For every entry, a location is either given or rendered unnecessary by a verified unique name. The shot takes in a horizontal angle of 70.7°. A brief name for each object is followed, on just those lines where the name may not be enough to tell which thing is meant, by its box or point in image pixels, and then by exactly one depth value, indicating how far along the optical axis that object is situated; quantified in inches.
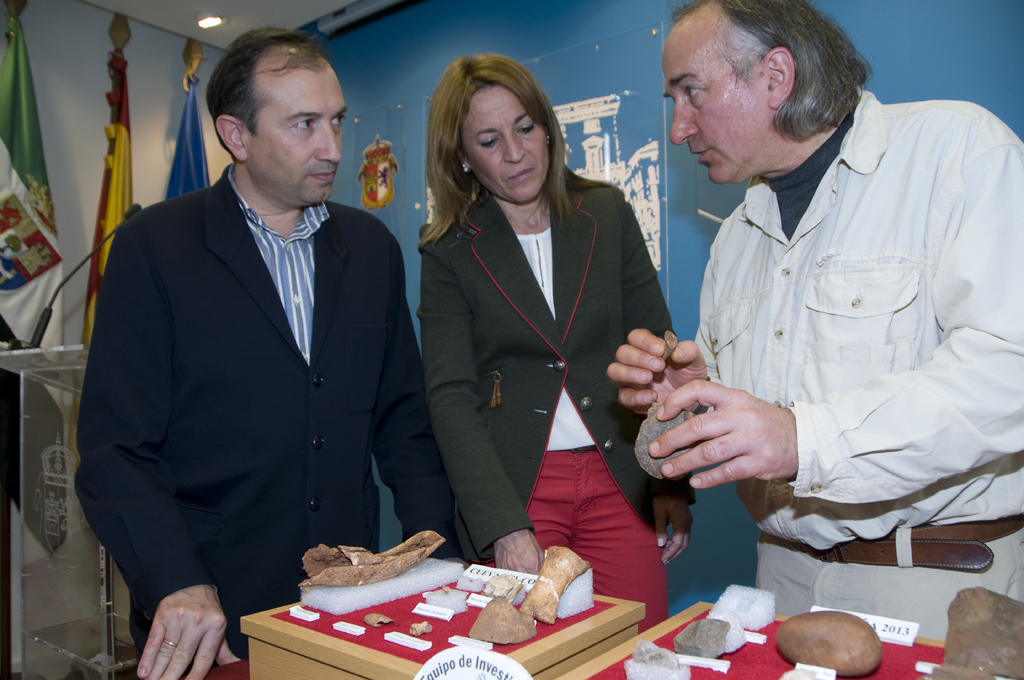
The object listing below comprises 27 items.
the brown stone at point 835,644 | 29.8
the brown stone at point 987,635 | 29.4
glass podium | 100.0
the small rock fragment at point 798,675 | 28.3
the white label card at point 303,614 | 39.6
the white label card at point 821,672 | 28.8
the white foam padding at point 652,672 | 29.7
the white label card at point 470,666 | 29.9
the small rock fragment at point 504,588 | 40.2
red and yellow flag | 155.8
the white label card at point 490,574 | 43.0
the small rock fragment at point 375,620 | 38.1
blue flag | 167.2
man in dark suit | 53.1
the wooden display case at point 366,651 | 33.4
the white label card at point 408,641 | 34.7
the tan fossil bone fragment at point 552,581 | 37.8
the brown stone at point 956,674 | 27.5
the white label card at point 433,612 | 39.2
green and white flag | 139.1
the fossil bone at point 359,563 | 42.3
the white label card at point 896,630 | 33.0
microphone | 107.1
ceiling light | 161.3
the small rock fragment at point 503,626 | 34.6
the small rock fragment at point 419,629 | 36.5
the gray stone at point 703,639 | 31.9
